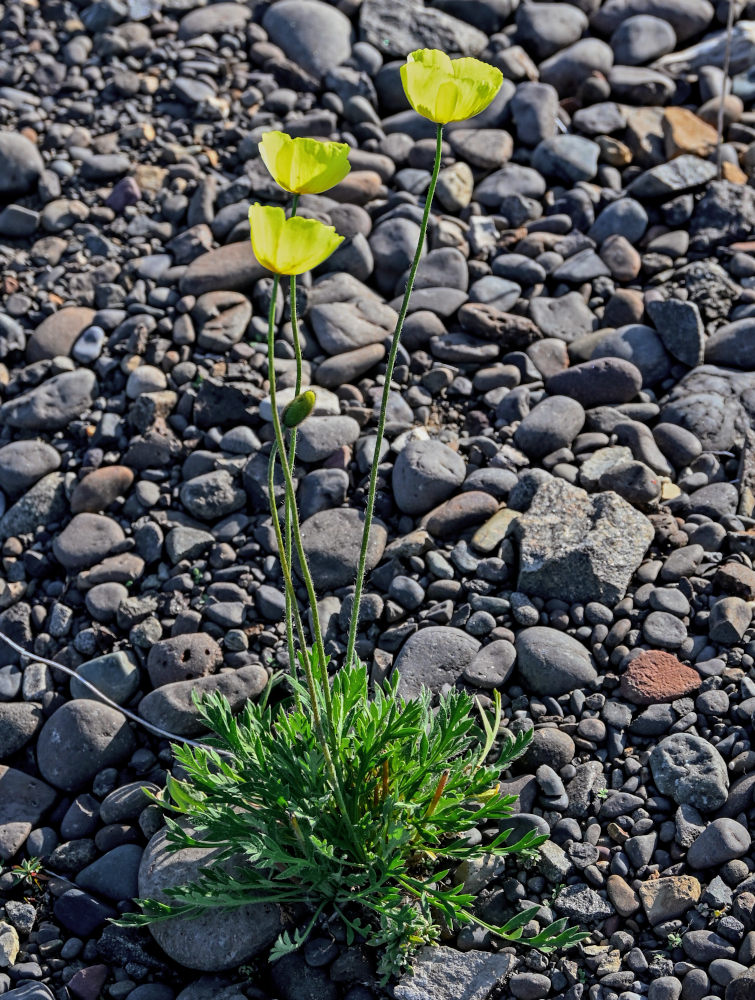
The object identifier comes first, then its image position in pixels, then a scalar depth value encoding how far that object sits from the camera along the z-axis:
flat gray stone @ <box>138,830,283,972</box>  2.83
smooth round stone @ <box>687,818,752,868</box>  2.82
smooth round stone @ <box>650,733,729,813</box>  2.93
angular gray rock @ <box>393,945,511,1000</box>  2.69
